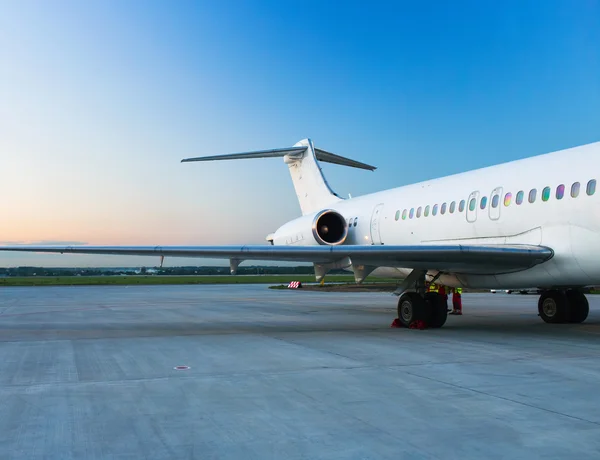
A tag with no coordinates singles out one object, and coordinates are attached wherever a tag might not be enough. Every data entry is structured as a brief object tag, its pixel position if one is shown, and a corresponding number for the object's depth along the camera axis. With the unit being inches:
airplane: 428.5
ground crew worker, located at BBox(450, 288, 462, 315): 700.7
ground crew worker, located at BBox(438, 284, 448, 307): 524.4
